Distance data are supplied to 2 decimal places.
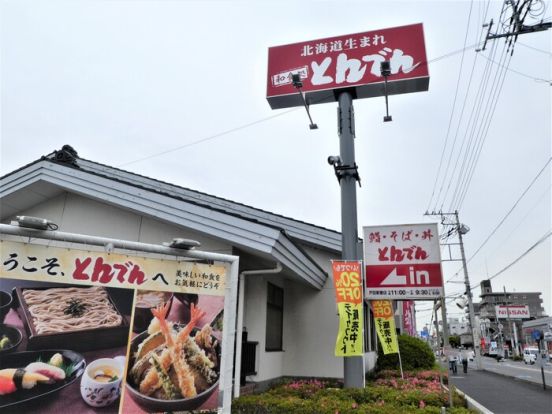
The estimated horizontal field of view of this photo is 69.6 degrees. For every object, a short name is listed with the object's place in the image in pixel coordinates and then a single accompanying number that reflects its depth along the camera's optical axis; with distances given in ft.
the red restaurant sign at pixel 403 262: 26.21
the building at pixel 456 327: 372.58
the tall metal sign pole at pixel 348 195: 28.58
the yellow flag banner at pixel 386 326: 34.37
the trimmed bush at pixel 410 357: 46.47
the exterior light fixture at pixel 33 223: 11.74
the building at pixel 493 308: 279.28
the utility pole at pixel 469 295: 96.27
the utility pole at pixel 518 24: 27.26
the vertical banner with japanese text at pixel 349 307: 26.35
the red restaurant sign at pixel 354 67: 35.76
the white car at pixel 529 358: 128.26
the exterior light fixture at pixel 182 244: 13.71
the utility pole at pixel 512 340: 158.30
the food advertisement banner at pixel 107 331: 11.48
